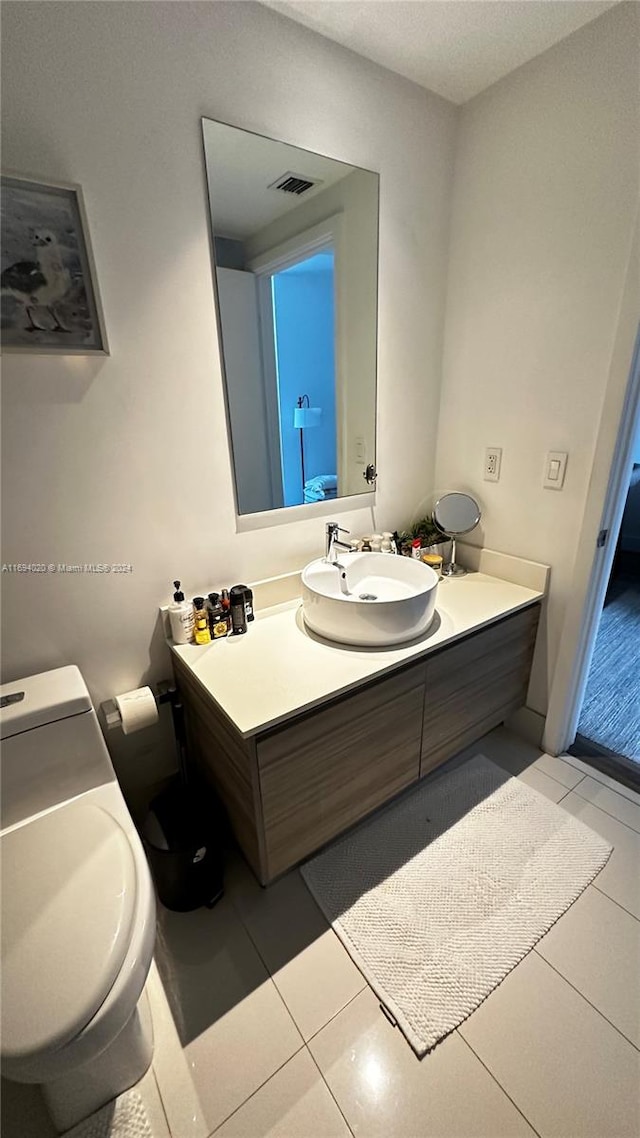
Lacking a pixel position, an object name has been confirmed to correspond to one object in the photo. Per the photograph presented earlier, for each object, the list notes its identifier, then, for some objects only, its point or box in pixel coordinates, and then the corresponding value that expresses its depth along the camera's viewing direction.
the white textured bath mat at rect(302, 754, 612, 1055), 1.15
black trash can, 1.27
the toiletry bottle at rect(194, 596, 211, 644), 1.38
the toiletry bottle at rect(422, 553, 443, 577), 1.82
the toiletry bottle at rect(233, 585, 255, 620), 1.48
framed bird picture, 0.98
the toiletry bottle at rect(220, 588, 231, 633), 1.44
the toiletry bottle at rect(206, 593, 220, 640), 1.43
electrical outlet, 1.75
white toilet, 0.77
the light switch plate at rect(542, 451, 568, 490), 1.56
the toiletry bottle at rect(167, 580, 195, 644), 1.37
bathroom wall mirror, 1.28
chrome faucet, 1.57
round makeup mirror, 1.83
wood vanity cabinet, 1.14
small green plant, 1.88
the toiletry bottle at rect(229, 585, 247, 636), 1.43
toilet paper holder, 1.32
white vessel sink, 1.28
